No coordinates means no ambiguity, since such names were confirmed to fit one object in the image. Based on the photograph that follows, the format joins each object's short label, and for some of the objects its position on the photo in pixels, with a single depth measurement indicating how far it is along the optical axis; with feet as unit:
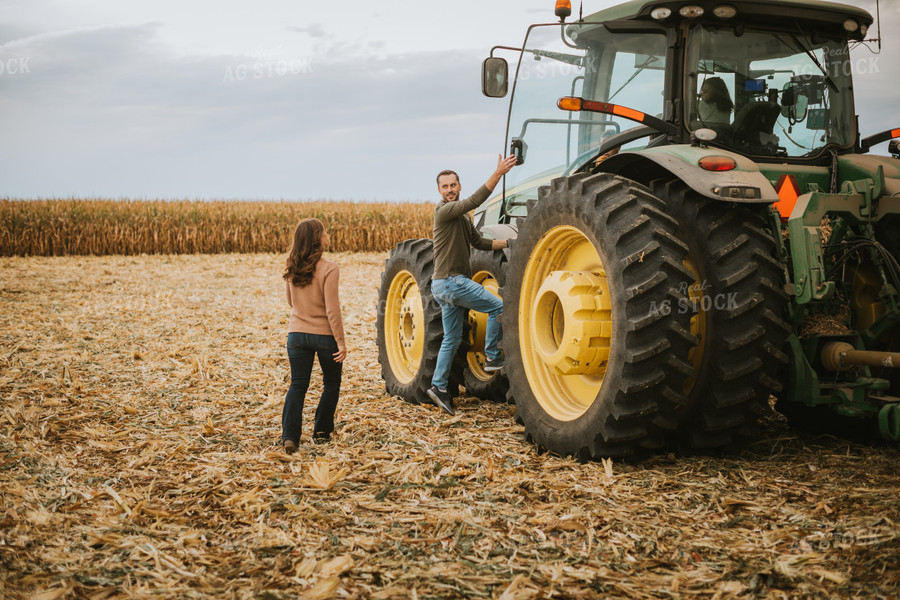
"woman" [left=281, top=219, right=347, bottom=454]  15.49
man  17.72
